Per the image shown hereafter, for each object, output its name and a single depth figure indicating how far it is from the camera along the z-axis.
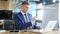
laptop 1.15
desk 1.15
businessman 1.18
